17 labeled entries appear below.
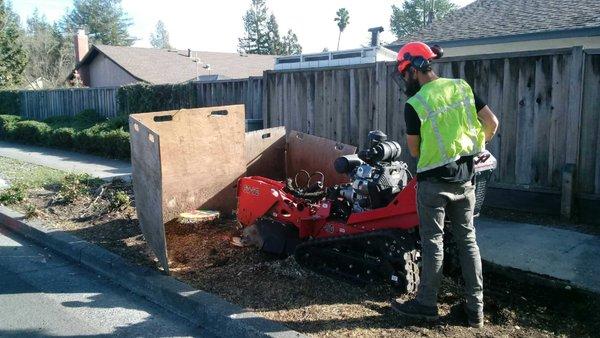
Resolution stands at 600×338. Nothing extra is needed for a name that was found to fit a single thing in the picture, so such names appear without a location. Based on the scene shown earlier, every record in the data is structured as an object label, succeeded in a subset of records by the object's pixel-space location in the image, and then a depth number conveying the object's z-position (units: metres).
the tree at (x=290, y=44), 67.25
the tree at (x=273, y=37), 67.50
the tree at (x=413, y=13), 58.05
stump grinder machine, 4.31
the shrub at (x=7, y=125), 20.42
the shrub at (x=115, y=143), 13.63
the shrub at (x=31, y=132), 17.94
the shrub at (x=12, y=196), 8.38
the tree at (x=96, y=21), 63.44
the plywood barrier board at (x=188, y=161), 5.27
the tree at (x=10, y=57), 35.44
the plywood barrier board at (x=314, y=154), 6.28
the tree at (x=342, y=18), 47.03
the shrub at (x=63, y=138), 16.23
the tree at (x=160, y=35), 99.56
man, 3.76
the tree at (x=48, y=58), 45.72
